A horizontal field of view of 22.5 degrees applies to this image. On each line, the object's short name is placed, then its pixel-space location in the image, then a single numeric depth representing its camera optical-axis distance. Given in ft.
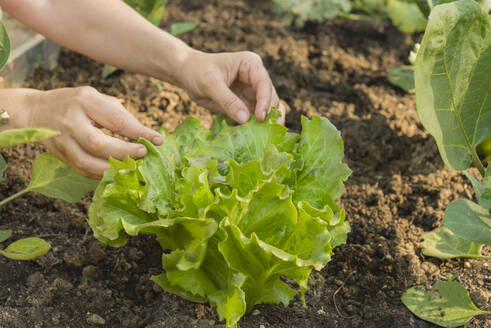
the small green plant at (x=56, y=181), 4.13
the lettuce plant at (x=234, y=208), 3.74
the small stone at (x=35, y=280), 4.10
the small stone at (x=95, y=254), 4.21
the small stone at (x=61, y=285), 4.09
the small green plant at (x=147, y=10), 5.31
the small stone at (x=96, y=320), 4.00
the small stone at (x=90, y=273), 4.16
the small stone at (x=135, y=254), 4.23
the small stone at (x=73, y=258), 4.18
